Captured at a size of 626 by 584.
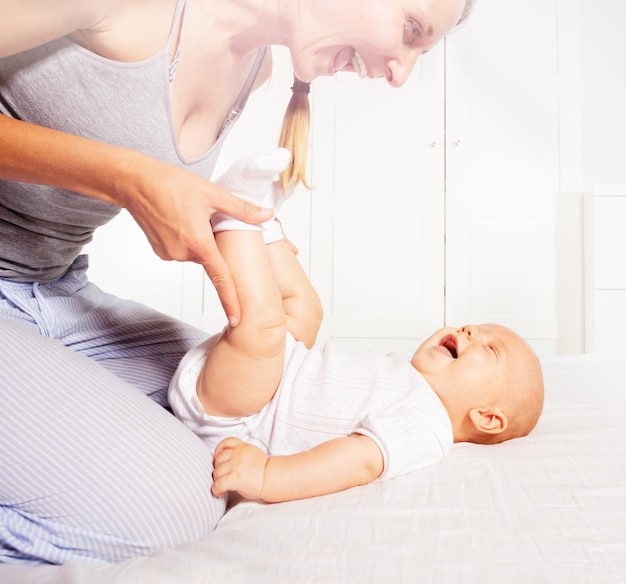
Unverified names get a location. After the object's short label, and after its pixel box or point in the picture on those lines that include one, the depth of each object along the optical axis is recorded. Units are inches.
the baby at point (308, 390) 31.2
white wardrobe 133.3
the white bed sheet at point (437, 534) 22.1
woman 27.1
